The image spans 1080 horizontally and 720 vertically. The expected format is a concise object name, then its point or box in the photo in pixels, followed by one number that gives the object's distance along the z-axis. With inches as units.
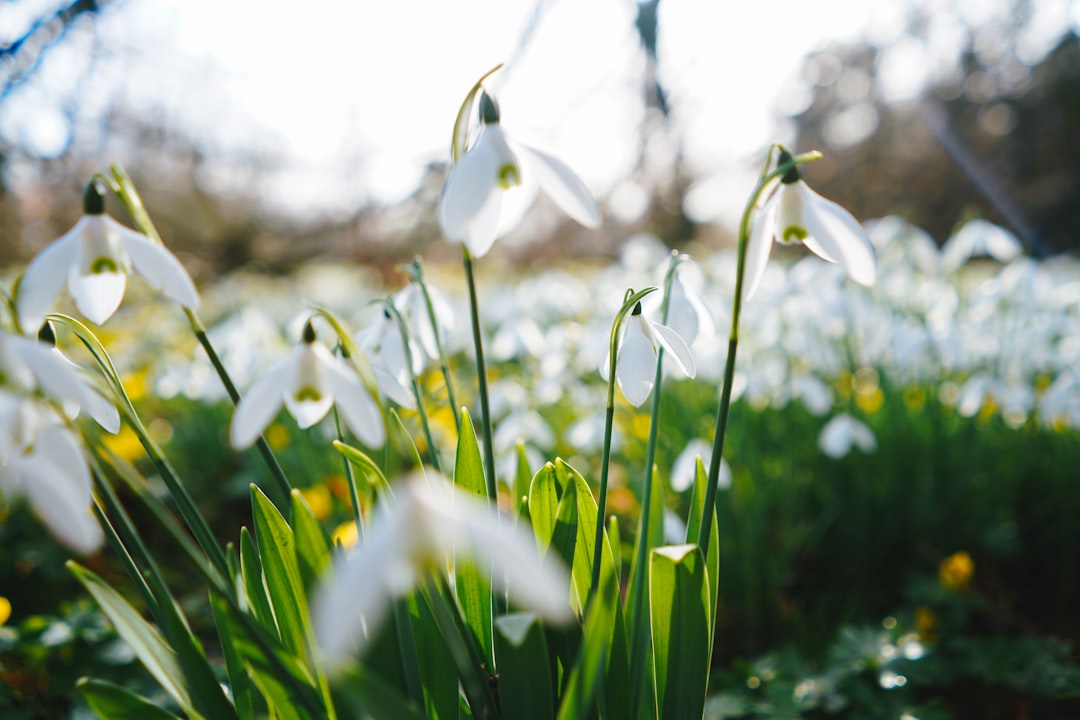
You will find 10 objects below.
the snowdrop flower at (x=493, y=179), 7.9
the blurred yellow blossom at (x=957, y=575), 16.3
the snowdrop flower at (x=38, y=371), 7.0
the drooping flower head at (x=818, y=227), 8.4
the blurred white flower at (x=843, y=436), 17.3
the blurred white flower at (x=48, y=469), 6.8
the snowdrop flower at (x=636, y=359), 9.5
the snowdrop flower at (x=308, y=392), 7.5
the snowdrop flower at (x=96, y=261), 7.7
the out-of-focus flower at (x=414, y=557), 6.1
